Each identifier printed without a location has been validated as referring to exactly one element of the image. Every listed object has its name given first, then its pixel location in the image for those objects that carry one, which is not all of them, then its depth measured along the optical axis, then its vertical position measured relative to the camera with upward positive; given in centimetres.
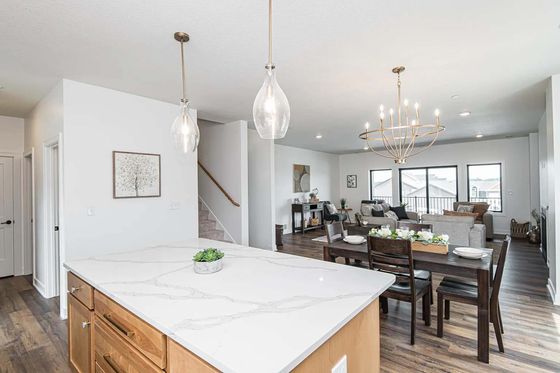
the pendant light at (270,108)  171 +50
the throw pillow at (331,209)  846 -70
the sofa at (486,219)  670 -85
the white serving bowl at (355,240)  311 -61
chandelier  307 +122
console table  801 -73
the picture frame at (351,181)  1029 +19
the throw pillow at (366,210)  757 -66
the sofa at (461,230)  466 -78
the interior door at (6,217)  446 -41
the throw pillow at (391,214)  718 -76
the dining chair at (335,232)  336 -58
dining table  218 -72
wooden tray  266 -62
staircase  519 -75
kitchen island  92 -51
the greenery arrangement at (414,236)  272 -51
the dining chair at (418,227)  306 -54
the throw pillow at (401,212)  779 -77
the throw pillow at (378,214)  707 -72
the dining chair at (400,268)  239 -75
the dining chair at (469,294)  228 -95
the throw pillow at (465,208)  694 -60
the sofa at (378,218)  605 -74
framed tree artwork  348 +20
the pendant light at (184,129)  232 +50
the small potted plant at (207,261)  163 -43
